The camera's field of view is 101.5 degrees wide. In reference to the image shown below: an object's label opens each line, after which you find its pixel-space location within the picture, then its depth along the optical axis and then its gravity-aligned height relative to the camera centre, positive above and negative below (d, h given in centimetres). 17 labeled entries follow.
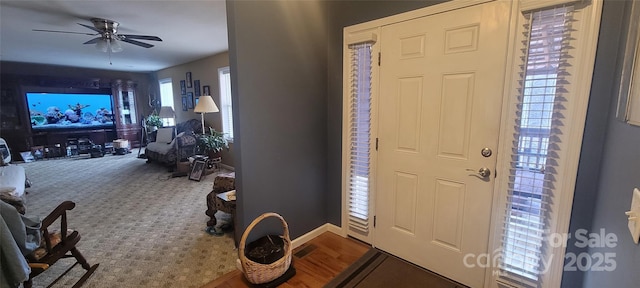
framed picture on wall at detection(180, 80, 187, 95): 648 +57
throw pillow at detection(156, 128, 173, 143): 567 -55
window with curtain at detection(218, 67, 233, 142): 520 +14
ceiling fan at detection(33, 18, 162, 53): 314 +94
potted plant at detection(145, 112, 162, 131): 685 -30
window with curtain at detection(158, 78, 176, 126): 729 +46
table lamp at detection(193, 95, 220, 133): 448 +8
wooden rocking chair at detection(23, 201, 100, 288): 168 -94
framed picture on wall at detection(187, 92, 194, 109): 631 +24
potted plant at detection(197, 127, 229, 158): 463 -58
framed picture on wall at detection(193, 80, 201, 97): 593 +52
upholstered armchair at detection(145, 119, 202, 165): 495 -69
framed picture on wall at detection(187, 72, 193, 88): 618 +69
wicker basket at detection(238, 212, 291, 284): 179 -109
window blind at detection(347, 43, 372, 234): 221 -23
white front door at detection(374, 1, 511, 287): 162 -15
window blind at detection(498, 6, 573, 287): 139 -19
